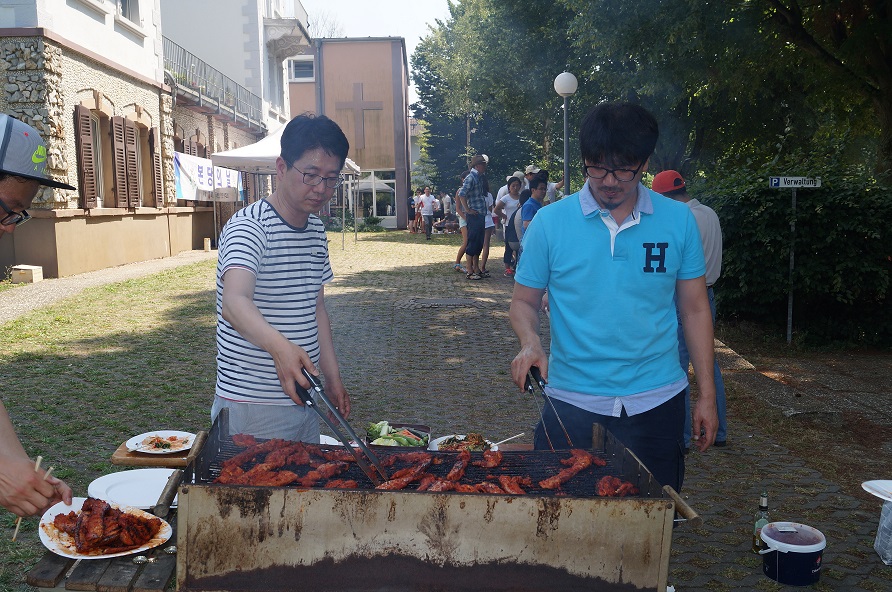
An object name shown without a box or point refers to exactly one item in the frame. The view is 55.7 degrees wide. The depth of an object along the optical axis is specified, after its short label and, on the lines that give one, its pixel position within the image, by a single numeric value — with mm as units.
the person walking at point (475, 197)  16609
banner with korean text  23547
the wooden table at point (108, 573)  2871
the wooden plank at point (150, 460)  4375
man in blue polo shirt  3379
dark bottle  4809
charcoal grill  2697
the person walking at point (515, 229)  15953
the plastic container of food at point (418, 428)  5657
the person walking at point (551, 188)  19759
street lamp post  16266
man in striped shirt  3377
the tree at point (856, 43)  12141
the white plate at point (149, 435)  4465
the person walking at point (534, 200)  14531
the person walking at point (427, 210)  35188
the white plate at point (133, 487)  3736
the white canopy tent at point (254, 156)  20297
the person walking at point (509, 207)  17641
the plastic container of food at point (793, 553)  4496
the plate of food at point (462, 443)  4723
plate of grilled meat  3047
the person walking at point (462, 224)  17134
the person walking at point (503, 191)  18469
